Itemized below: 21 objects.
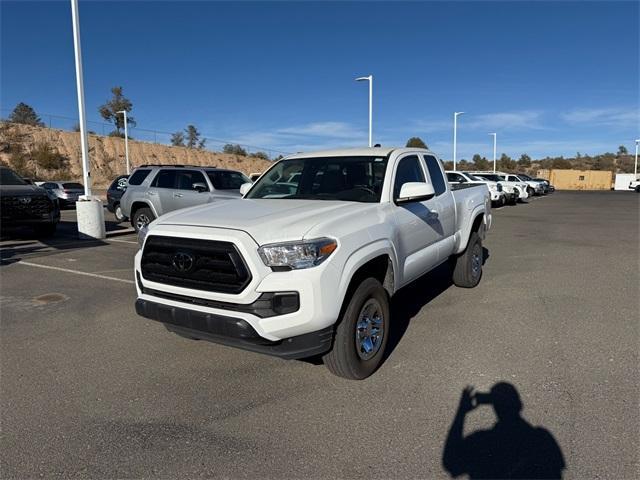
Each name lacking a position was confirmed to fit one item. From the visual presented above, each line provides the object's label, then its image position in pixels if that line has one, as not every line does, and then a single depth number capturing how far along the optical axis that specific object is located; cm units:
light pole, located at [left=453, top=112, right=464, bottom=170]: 3728
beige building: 6112
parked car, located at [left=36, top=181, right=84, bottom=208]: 2378
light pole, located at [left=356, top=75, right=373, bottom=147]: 2512
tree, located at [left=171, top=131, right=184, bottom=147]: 6872
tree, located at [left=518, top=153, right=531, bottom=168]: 9362
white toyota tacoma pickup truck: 336
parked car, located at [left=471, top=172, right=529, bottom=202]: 2719
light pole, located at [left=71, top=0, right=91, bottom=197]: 1171
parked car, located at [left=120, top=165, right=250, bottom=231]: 1173
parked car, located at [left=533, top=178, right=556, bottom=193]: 3918
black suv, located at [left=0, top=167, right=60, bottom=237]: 1105
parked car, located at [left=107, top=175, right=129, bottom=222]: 1599
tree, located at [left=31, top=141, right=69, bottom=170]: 4888
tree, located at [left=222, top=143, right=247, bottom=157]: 7475
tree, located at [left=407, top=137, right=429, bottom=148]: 5071
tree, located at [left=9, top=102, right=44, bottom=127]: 5647
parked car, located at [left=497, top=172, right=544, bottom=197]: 3325
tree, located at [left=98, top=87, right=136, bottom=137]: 6367
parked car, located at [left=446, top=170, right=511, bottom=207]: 2231
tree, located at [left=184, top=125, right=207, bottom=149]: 7094
